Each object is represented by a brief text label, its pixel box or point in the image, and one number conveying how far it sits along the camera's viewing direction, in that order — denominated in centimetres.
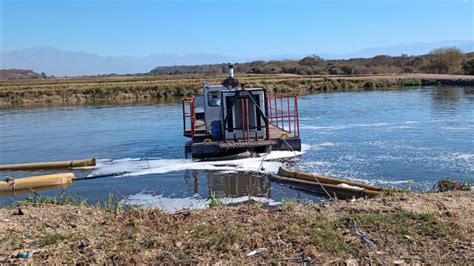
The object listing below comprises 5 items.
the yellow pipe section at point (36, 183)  1489
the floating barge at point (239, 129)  1897
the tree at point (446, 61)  7912
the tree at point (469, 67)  7194
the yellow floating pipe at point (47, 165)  1869
